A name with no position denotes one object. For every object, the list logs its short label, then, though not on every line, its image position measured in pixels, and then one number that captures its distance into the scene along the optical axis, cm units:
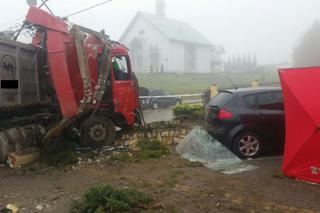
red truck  658
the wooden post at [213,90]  1195
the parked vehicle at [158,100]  1655
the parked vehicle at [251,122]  613
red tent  472
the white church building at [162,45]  3460
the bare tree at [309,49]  3068
